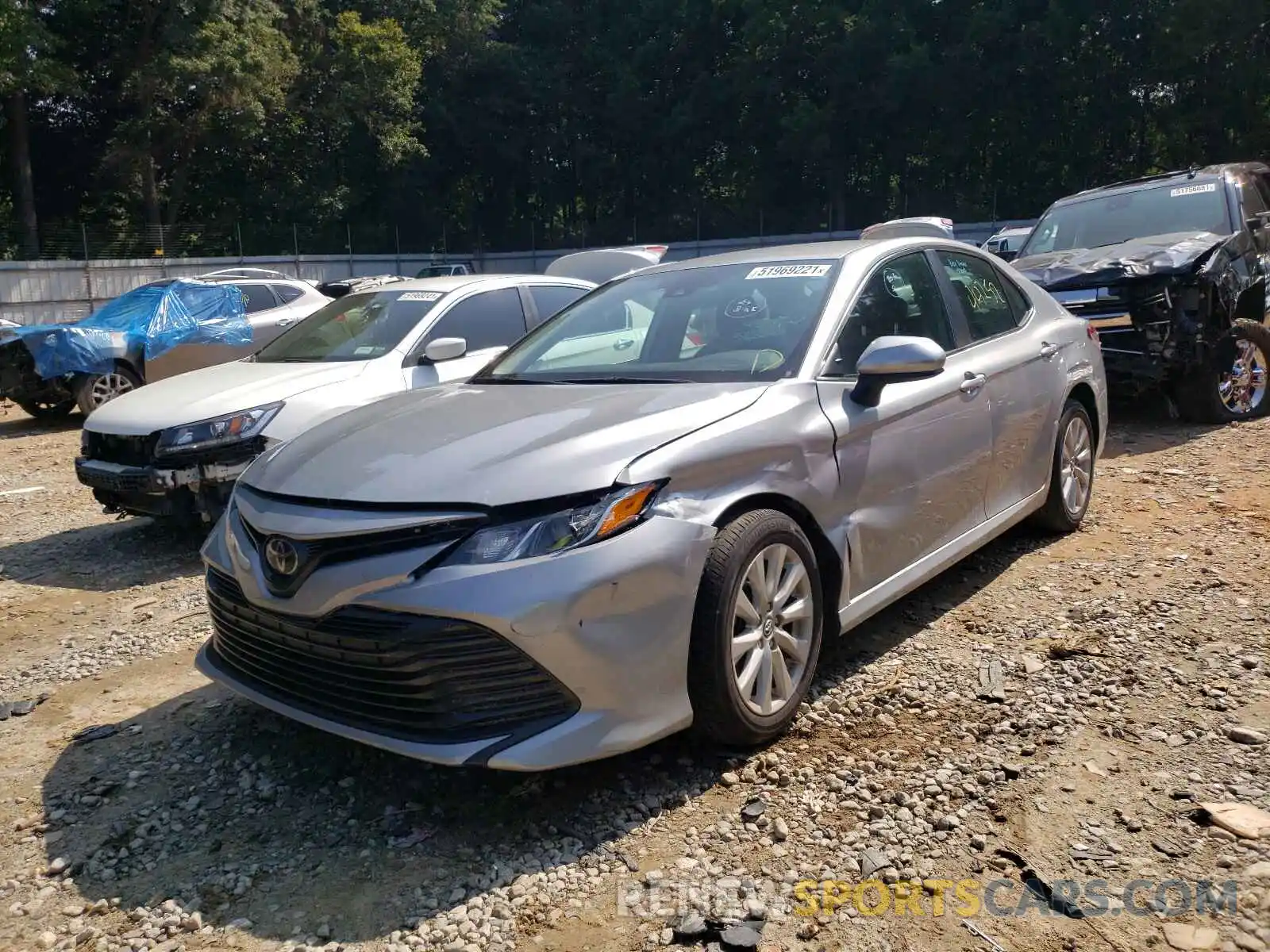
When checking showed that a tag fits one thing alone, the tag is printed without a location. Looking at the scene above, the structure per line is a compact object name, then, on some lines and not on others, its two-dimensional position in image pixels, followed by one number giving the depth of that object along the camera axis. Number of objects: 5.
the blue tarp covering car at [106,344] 10.51
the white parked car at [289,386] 5.38
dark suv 6.85
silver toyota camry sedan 2.53
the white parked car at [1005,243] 14.85
